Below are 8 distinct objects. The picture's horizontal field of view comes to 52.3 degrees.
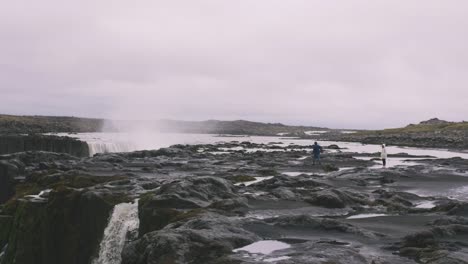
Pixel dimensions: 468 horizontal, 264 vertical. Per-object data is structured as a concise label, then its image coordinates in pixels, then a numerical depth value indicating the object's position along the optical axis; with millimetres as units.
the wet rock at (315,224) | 17656
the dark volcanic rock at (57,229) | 26156
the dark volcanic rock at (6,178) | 45578
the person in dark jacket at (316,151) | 52588
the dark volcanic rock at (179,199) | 21062
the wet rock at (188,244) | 14125
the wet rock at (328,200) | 23906
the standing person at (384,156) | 50303
